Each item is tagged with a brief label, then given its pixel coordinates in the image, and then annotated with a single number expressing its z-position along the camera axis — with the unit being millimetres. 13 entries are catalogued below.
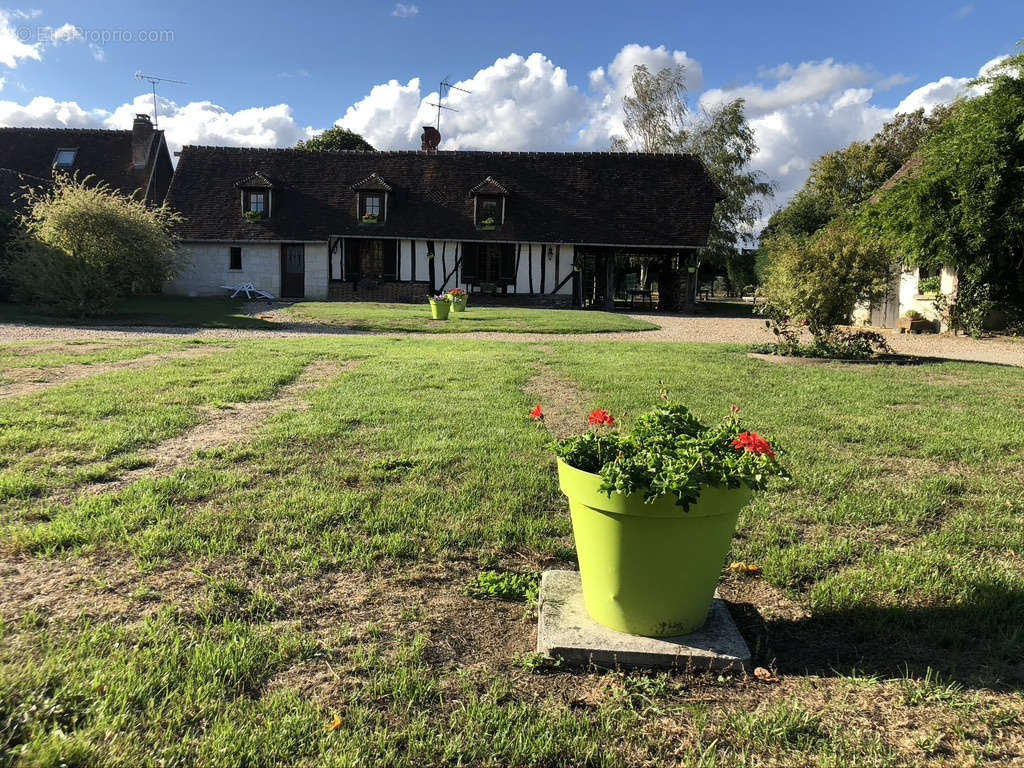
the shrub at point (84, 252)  15625
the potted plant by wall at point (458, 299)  19547
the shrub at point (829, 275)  10133
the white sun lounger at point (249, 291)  24709
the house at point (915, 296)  17391
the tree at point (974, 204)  13930
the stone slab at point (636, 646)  2256
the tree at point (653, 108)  30531
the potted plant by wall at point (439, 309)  17016
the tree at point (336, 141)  41750
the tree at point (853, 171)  33281
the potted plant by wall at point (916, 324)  17578
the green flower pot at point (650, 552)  2189
